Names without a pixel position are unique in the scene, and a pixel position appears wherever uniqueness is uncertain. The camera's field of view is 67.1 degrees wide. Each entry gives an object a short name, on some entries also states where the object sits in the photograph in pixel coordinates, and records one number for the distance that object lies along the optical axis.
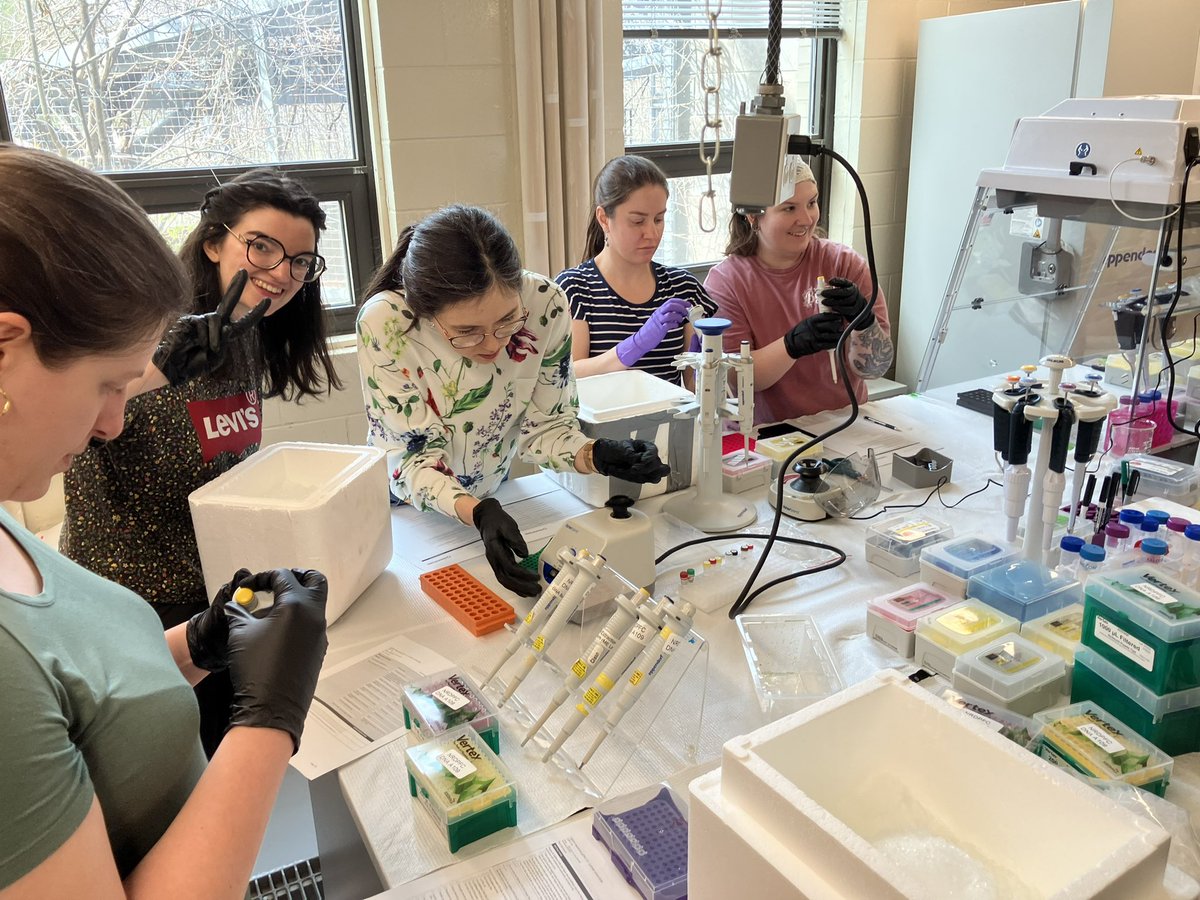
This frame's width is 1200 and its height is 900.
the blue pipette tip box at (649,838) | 0.82
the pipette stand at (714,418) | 1.46
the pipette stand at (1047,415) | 1.26
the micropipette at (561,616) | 1.10
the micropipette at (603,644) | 1.02
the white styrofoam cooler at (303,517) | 1.21
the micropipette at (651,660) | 0.98
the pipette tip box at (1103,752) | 0.90
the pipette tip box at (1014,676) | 1.03
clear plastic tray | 1.08
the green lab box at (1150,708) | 0.96
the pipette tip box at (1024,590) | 1.17
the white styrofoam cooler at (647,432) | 1.61
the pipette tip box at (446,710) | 1.00
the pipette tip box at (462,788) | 0.89
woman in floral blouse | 1.46
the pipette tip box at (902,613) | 1.17
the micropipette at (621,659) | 0.99
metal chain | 2.93
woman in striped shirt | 2.18
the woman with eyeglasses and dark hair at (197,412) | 1.36
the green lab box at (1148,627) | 0.93
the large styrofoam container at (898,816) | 0.63
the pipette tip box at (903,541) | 1.35
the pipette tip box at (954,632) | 1.11
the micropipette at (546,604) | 1.11
